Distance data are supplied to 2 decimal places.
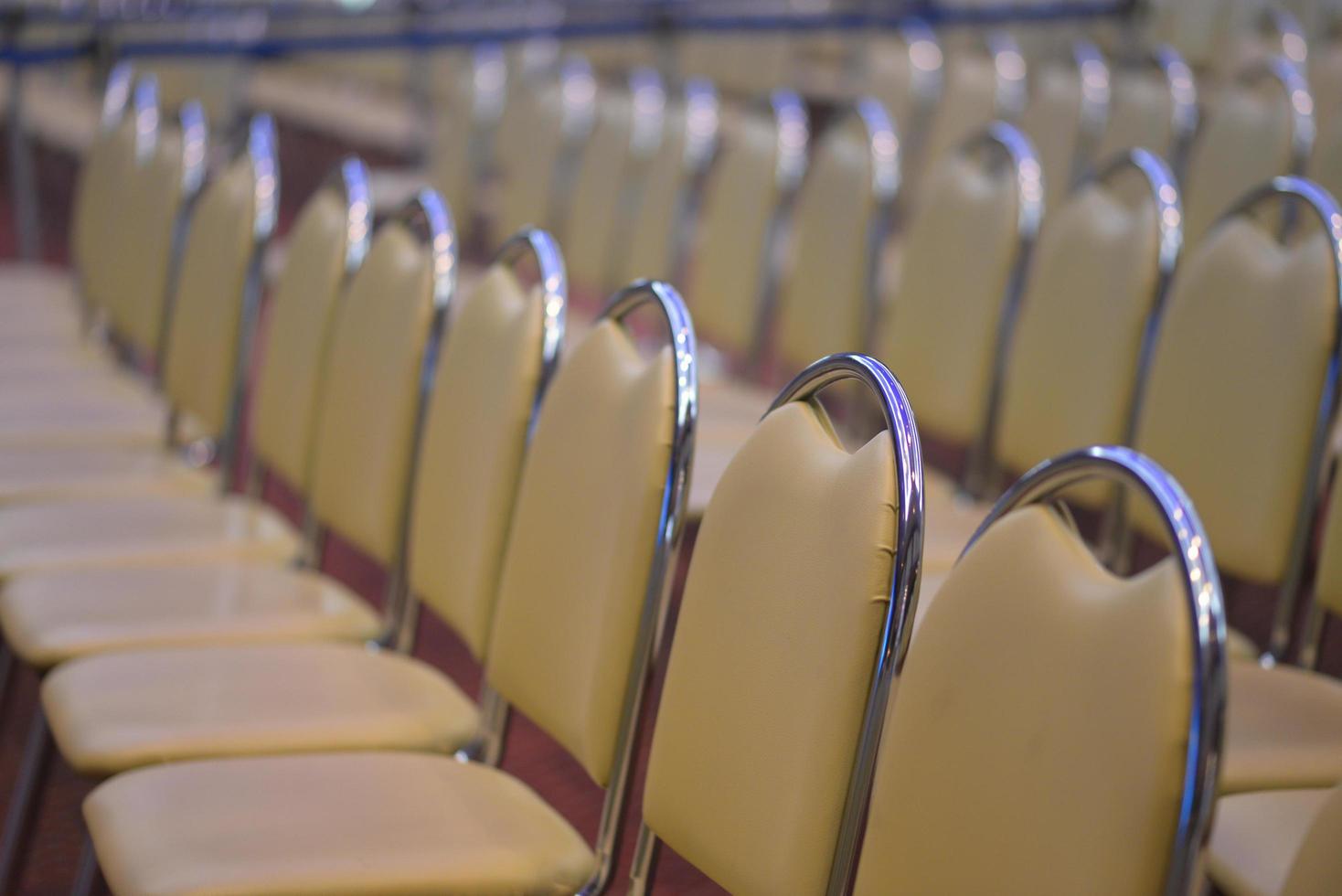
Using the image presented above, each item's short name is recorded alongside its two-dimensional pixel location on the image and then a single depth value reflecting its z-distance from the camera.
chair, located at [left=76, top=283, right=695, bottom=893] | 2.52
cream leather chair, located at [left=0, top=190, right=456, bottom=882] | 2.91
